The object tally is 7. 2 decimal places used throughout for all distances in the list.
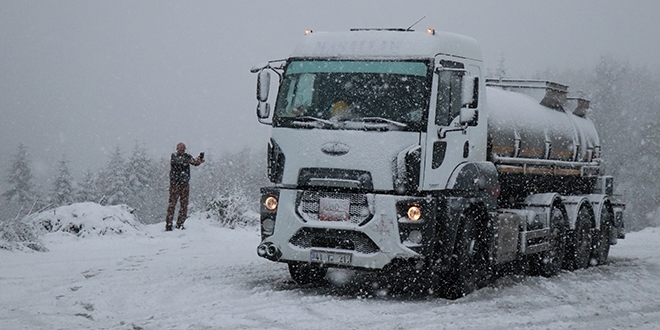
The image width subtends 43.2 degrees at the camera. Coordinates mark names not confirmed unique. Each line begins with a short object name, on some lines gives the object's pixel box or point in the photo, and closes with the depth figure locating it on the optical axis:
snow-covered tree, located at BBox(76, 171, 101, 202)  59.53
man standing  16.91
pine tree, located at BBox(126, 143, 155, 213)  68.31
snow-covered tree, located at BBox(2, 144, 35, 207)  71.25
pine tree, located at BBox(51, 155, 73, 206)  60.82
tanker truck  9.32
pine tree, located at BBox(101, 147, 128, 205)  63.56
